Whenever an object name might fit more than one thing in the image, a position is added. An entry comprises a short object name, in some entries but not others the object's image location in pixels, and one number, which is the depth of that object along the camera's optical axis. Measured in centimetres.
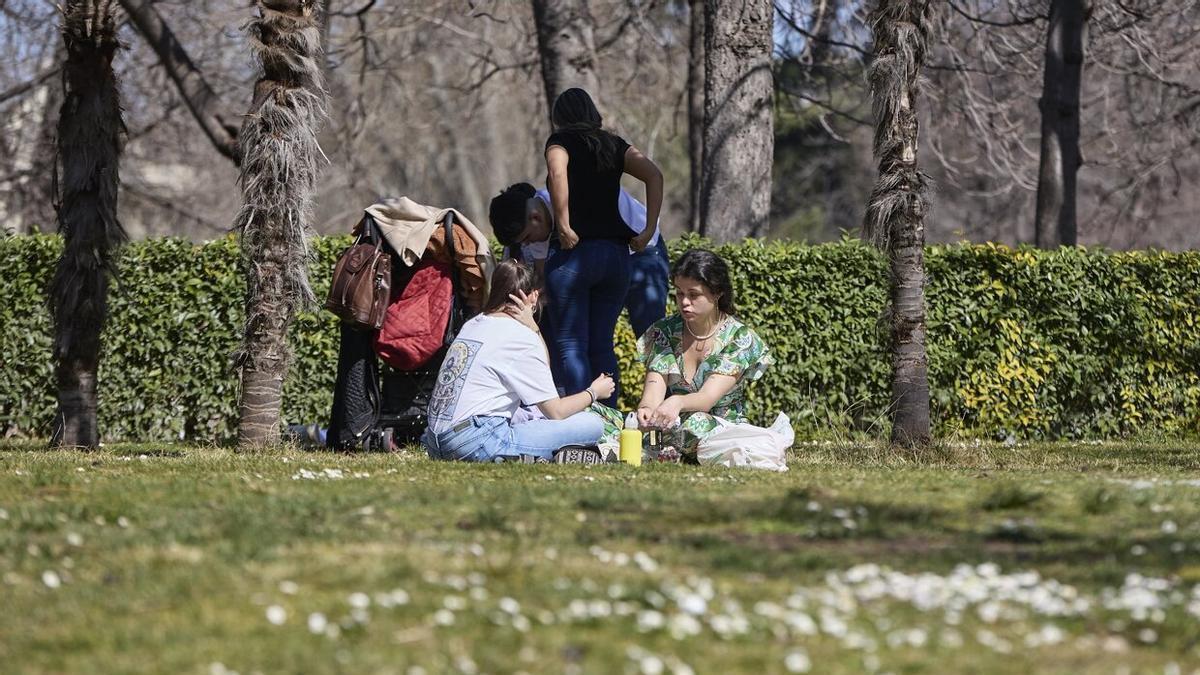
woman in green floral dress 1501
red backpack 1722
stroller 1730
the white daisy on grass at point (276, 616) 671
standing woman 1616
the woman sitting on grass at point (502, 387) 1434
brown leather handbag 1670
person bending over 1700
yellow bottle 1470
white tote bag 1460
